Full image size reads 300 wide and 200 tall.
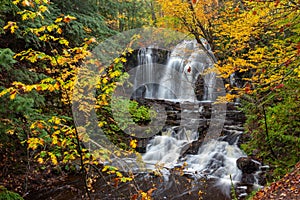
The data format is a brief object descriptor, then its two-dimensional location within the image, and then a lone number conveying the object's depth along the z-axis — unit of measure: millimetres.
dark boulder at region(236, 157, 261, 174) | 6680
